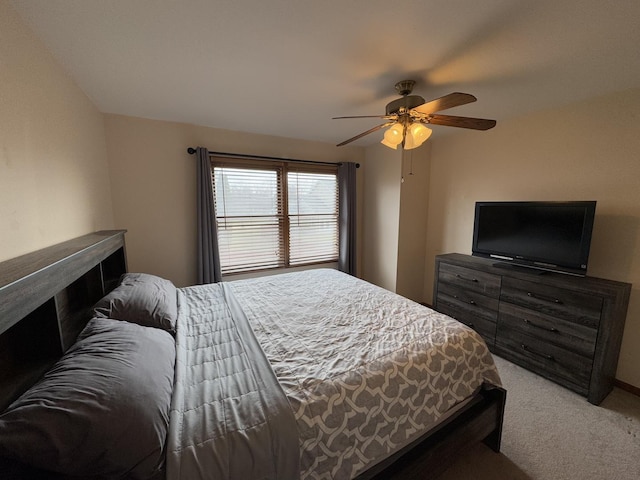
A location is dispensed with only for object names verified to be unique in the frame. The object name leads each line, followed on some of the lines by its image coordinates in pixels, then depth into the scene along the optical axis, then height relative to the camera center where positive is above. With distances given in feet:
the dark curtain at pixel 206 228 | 9.31 -0.69
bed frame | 2.79 -1.86
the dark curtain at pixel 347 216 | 12.09 -0.30
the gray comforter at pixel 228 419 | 2.76 -2.55
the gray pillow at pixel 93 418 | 2.19 -1.99
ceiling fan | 5.54 +2.05
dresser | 6.10 -2.96
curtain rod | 9.24 +2.14
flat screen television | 6.70 -0.68
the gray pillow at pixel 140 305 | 4.66 -1.87
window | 10.36 -0.13
